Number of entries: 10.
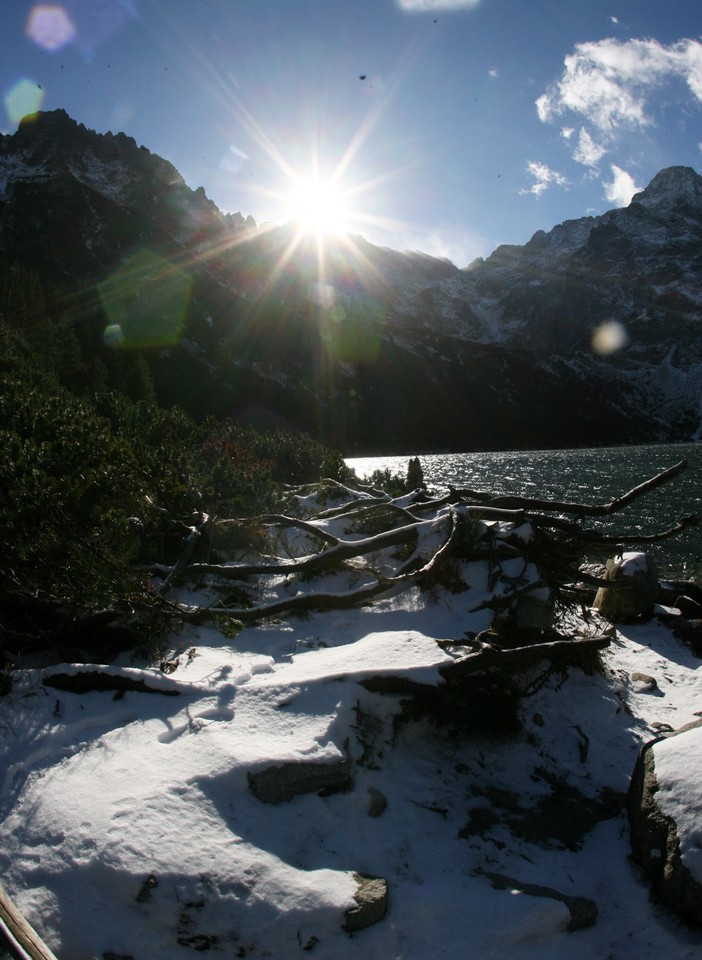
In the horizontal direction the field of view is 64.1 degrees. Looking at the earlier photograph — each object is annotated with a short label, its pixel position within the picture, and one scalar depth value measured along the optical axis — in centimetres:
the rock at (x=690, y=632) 1110
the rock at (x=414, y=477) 2415
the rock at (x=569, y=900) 474
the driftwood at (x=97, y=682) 657
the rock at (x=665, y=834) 476
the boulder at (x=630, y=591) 1222
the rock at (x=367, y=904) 430
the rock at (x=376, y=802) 555
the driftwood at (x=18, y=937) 272
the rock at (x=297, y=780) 523
